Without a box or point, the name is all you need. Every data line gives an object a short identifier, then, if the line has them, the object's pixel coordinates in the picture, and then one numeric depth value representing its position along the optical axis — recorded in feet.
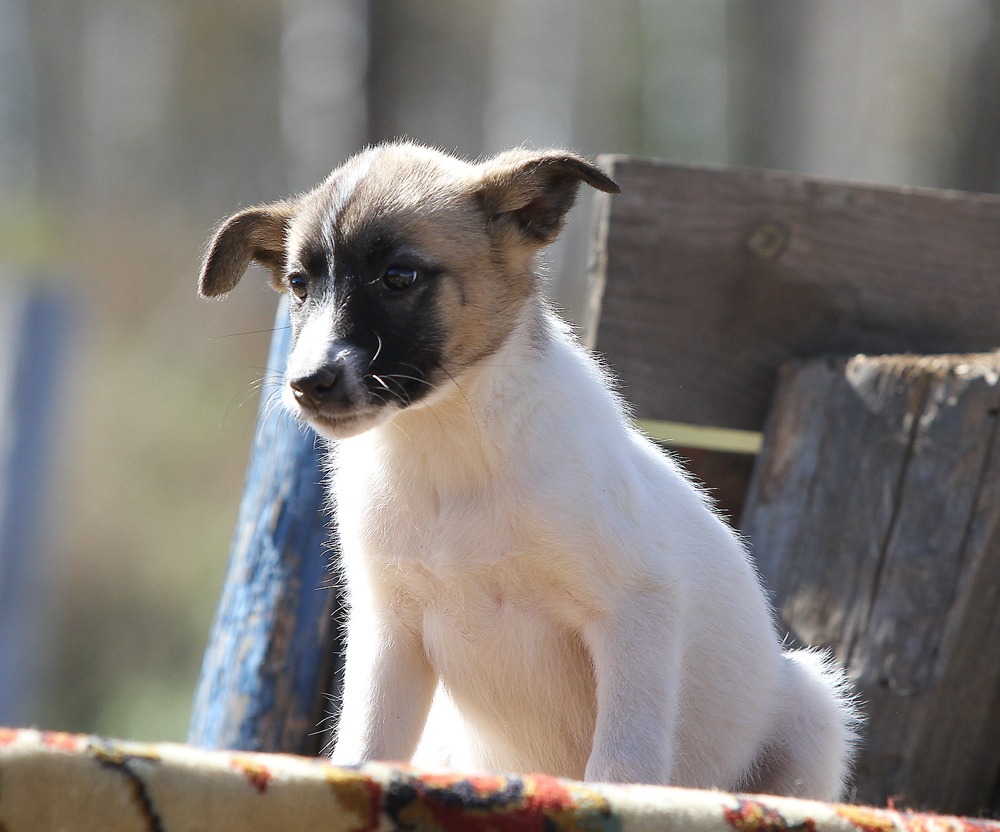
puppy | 18.52
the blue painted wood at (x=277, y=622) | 25.20
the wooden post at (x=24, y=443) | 45.96
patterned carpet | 10.18
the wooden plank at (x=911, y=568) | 24.82
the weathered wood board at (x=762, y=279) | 29.04
